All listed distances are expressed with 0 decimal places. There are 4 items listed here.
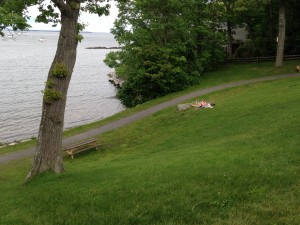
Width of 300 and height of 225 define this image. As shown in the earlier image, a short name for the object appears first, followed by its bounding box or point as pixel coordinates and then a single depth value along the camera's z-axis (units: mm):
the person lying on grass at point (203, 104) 24281
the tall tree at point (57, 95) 11109
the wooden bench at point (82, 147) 17722
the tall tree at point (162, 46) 34281
